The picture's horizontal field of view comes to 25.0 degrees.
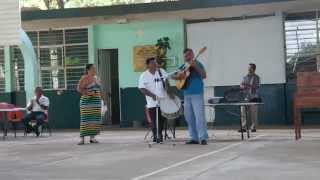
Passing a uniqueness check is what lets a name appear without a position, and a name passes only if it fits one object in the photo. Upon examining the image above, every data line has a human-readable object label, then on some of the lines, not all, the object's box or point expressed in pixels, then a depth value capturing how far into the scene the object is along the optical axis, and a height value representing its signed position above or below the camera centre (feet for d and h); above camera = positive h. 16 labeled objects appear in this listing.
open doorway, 74.74 +2.02
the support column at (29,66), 69.72 +3.60
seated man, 62.03 -0.61
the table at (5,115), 59.44 -1.11
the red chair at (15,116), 64.28 -1.25
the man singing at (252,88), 57.16 +0.73
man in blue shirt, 44.73 +0.14
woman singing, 48.78 -0.36
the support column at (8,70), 76.23 +3.45
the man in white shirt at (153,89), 46.38 +0.67
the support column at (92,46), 73.36 +5.57
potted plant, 70.23 +4.98
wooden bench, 45.88 +0.24
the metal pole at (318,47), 66.13 +4.39
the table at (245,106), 47.81 -0.63
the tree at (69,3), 120.37 +16.78
